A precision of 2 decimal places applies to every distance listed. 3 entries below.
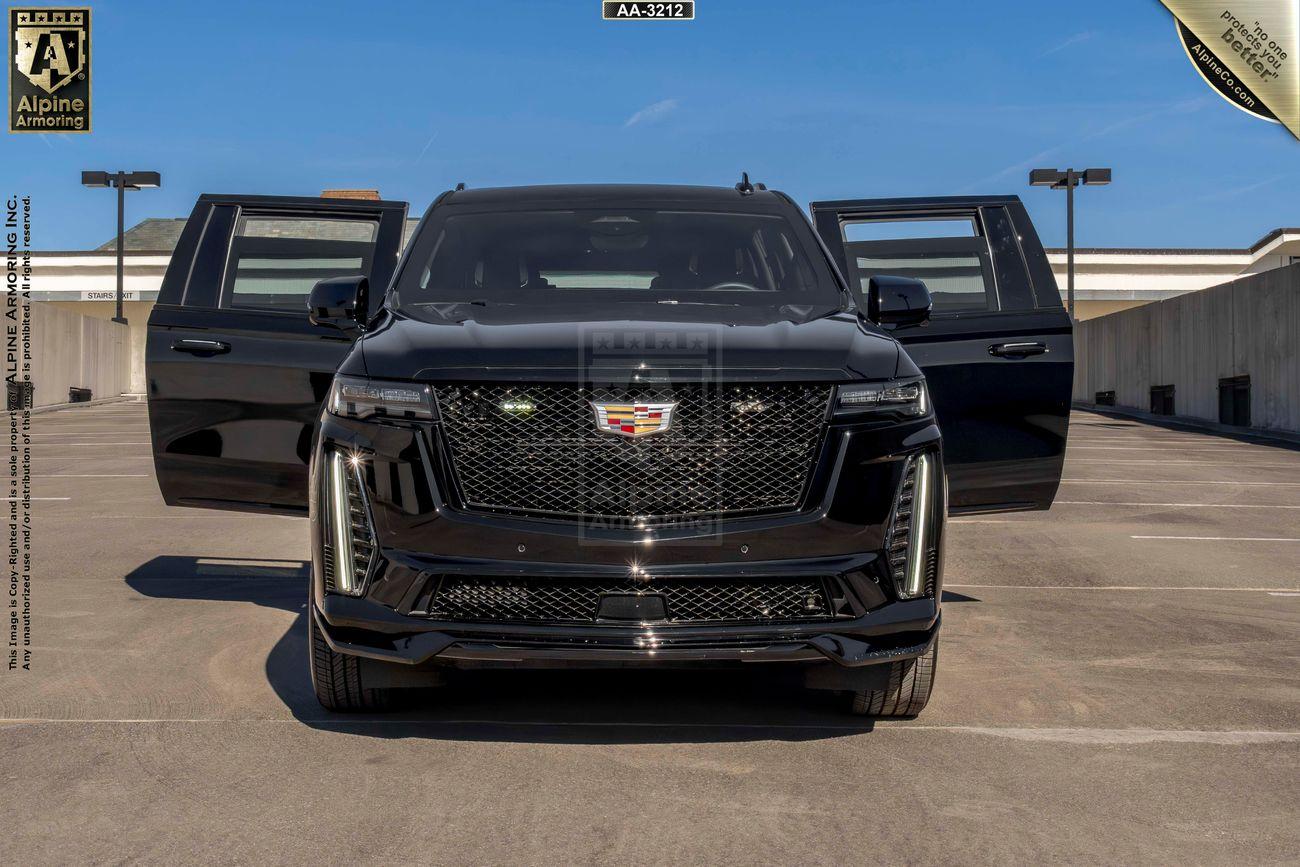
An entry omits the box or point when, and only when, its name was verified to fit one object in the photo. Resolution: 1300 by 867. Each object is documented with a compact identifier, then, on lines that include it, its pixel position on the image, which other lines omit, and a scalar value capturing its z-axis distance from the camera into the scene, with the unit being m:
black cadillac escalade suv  4.50
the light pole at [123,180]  38.47
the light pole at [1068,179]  36.94
